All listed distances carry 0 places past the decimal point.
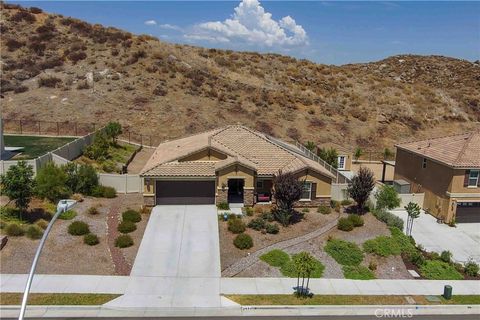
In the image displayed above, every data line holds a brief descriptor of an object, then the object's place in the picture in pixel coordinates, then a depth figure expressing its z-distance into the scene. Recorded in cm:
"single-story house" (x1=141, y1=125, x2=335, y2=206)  3216
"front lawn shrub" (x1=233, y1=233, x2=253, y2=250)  2599
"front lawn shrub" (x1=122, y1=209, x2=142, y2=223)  2906
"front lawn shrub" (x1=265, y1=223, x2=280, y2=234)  2825
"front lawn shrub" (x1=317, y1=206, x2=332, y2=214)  3253
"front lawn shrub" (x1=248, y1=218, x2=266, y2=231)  2877
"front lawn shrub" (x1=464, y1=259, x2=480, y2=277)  2453
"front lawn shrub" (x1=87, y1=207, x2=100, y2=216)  2962
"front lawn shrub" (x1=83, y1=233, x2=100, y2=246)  2519
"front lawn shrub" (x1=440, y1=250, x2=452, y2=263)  2589
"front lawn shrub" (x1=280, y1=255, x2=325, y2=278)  2327
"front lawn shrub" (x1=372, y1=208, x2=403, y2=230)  3033
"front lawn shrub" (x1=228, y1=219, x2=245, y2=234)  2789
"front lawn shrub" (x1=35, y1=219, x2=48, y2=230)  2665
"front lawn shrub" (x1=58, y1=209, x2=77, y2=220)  2818
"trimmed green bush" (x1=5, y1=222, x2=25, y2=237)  2505
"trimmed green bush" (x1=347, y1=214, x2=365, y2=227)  2995
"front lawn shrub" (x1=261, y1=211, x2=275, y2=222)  3024
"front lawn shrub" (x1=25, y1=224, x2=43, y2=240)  2514
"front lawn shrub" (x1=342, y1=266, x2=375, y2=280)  2353
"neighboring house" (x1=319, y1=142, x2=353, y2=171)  4694
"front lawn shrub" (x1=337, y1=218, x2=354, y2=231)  2899
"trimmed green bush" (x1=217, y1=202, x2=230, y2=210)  3222
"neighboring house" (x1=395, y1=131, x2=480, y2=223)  3209
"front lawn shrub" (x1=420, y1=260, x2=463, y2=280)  2406
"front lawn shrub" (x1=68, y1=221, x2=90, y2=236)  2616
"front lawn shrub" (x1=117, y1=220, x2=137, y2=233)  2734
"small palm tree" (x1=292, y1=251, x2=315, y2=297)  2083
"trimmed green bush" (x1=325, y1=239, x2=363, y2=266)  2500
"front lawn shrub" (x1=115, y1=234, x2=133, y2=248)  2539
